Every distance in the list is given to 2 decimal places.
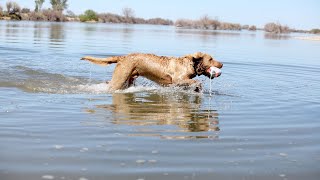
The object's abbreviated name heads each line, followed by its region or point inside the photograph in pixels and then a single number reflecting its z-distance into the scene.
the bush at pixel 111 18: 113.88
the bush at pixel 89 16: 109.12
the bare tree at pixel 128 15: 117.81
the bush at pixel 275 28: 94.38
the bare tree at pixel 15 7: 85.25
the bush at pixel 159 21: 130.07
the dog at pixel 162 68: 10.66
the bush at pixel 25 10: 98.64
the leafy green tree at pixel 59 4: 123.21
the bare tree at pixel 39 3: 105.12
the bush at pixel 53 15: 89.53
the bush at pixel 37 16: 86.28
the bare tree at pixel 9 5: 83.49
